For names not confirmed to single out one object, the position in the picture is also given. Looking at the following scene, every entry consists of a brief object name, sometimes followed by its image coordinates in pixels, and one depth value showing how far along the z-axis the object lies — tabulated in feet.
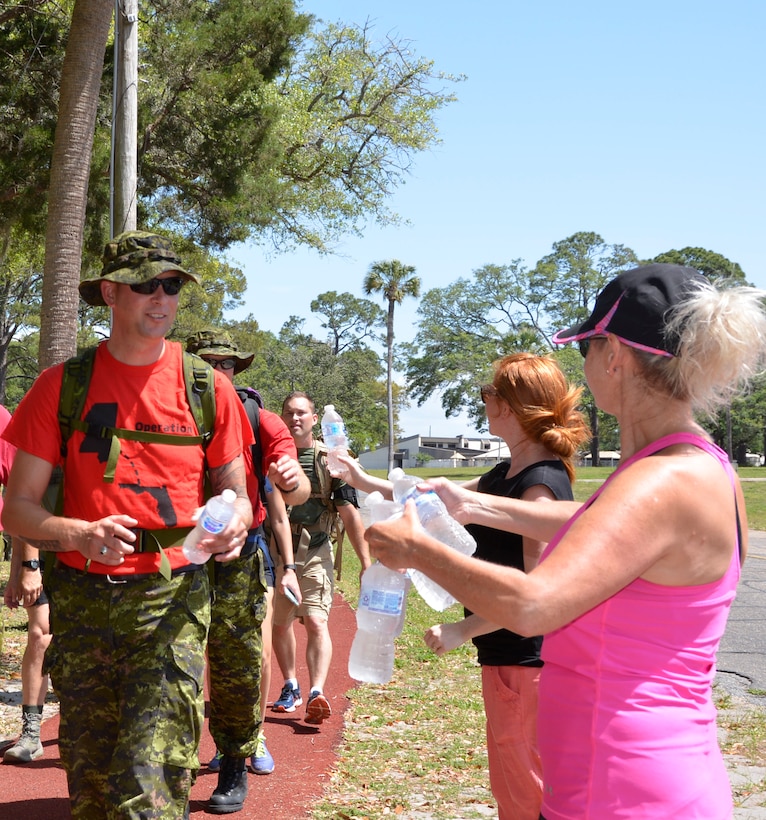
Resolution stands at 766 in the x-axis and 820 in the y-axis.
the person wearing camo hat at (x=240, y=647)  16.96
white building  369.50
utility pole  31.32
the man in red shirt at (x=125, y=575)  11.59
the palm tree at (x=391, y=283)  203.92
